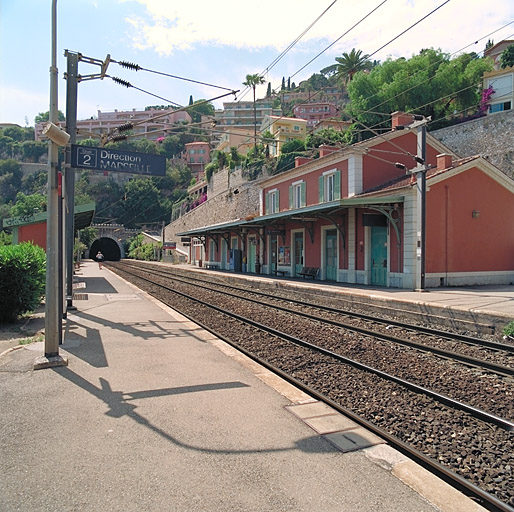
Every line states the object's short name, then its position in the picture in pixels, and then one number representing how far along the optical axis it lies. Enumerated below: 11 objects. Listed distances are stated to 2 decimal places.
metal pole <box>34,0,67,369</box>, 6.36
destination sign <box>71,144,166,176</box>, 7.83
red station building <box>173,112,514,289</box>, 16.45
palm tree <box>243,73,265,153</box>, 64.95
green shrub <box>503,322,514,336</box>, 8.95
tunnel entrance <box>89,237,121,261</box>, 84.38
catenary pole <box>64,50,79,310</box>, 11.16
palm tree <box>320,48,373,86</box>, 59.72
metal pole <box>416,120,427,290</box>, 14.73
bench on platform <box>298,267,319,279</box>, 22.61
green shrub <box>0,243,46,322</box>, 9.80
